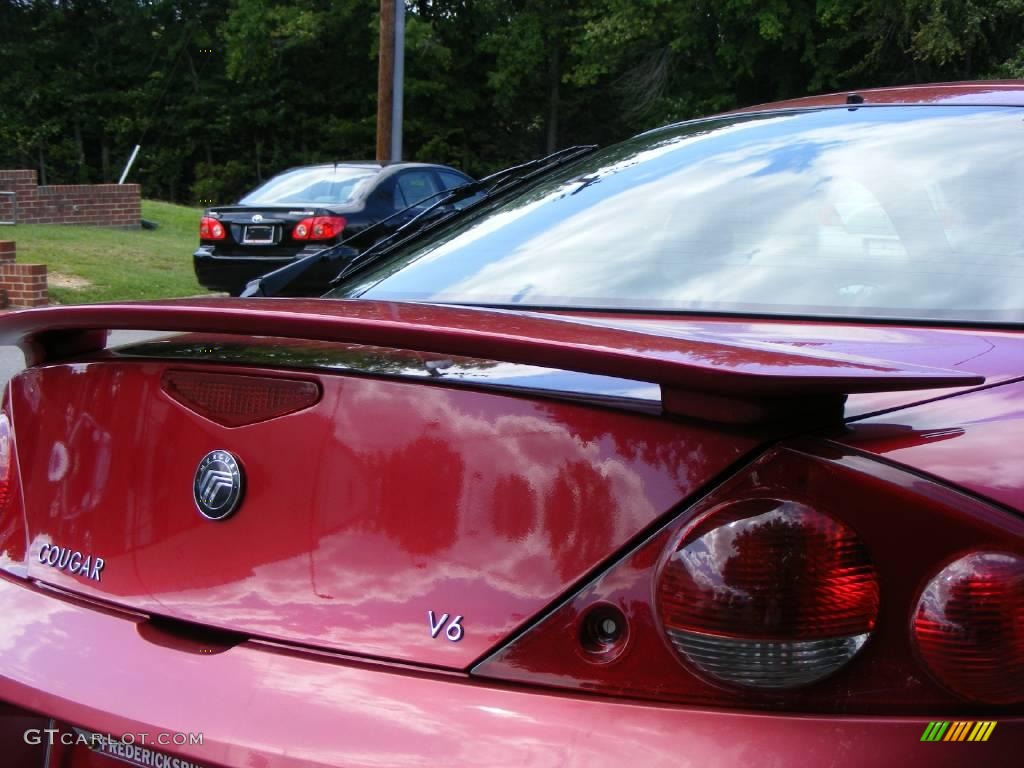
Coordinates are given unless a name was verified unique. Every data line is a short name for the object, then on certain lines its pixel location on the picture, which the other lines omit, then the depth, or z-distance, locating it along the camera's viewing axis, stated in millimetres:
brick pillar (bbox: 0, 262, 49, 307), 12305
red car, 1297
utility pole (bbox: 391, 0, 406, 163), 16062
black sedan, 12156
